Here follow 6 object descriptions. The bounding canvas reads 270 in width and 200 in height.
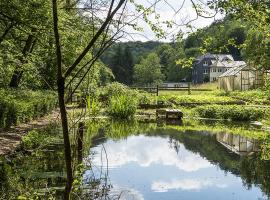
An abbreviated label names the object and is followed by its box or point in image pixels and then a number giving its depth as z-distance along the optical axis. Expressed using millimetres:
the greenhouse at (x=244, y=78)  54162
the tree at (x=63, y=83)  3229
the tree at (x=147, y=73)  98062
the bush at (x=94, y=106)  20925
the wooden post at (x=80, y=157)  11367
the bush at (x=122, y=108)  25250
